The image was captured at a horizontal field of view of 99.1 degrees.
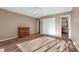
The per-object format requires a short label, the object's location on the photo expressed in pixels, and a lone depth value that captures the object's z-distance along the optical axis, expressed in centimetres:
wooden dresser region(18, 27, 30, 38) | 272
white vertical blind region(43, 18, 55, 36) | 292
